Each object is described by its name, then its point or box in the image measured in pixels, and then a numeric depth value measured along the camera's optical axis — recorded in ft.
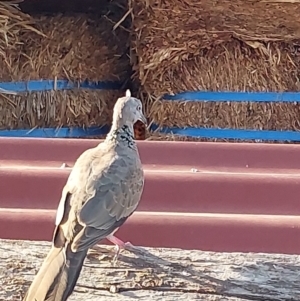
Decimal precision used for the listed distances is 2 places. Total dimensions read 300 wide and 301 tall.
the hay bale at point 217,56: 10.28
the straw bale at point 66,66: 10.92
